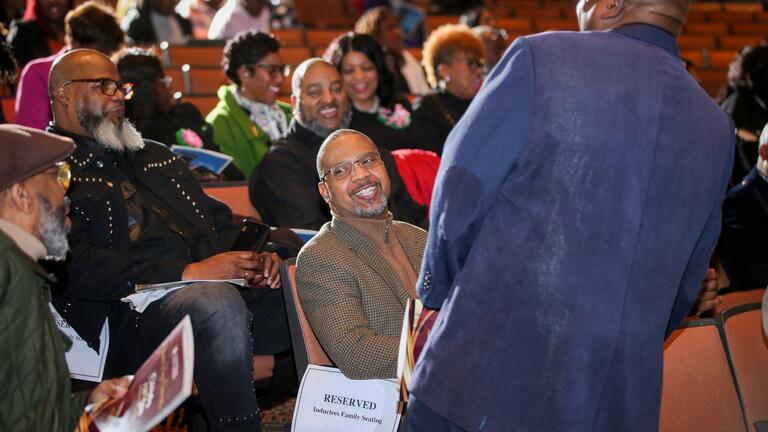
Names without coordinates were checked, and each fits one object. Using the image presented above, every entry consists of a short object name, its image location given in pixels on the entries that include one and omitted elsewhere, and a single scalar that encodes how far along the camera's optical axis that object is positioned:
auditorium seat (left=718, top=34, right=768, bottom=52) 11.37
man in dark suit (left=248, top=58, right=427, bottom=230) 4.29
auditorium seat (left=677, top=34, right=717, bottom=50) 10.97
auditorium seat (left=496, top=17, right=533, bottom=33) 10.80
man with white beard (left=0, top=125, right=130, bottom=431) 2.07
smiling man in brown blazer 2.87
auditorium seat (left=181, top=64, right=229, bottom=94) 6.92
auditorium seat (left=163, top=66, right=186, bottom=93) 6.95
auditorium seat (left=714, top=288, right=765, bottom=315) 3.82
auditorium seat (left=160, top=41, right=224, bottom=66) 7.45
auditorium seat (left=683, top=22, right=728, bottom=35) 11.91
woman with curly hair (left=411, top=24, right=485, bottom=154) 5.66
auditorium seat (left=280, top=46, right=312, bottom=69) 8.09
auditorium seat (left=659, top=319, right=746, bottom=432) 3.07
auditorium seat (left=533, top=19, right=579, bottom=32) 11.05
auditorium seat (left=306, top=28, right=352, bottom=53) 8.99
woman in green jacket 5.27
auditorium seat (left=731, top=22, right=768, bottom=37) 12.18
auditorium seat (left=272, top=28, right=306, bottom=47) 8.90
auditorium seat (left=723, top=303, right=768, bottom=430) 3.15
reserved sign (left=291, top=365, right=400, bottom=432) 2.84
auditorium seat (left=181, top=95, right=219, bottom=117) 6.46
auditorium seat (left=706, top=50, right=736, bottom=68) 10.16
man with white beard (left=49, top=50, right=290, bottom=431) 3.12
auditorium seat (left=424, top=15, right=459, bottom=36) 10.38
